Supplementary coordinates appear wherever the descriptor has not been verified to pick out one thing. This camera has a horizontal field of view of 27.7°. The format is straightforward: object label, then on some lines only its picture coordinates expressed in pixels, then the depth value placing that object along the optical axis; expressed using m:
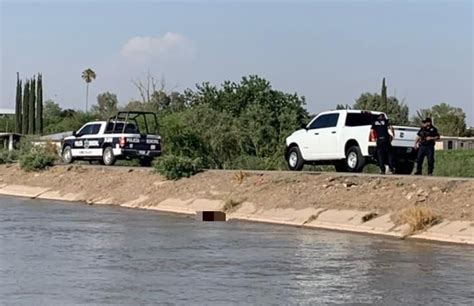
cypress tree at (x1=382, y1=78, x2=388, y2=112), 72.72
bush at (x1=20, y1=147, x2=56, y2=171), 40.34
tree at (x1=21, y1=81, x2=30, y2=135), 92.31
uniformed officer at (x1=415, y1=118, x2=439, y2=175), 26.30
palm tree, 131.62
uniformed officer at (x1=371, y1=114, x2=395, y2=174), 27.05
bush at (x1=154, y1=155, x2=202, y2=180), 31.86
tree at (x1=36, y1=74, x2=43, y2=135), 90.66
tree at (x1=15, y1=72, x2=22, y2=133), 93.44
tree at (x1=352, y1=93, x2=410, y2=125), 71.38
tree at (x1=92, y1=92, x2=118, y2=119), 131.50
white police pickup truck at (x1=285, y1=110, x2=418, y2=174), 27.88
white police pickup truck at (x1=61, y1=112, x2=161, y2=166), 38.28
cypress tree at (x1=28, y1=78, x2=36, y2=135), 91.62
